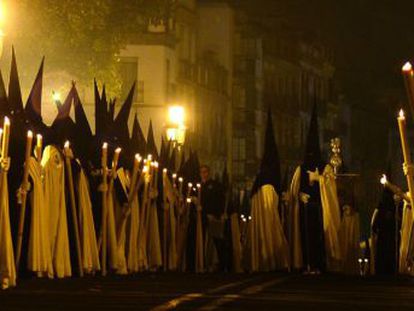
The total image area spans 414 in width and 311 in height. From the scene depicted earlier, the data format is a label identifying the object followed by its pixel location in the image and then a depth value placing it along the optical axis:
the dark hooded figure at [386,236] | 25.97
